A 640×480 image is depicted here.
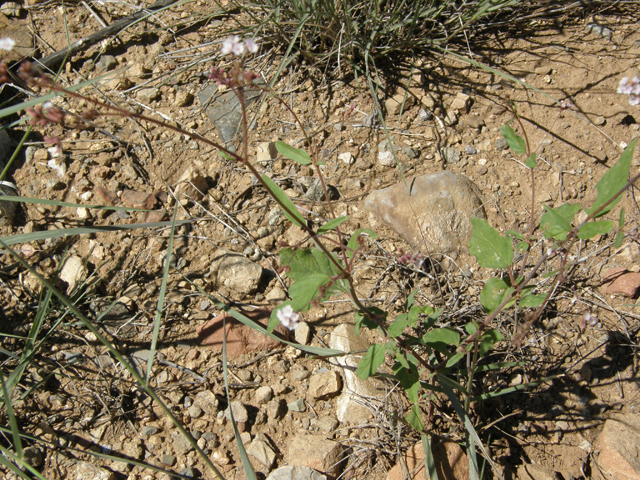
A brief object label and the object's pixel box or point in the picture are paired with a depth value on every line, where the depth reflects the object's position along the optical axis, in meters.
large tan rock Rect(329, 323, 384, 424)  0.58
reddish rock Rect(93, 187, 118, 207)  0.72
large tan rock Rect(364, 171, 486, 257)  0.66
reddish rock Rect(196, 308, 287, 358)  0.63
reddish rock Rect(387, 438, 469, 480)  0.54
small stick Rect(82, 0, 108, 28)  0.85
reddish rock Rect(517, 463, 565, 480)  0.54
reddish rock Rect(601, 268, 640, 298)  0.61
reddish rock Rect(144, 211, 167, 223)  0.70
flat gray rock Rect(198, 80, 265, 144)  0.75
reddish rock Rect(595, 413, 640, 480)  0.54
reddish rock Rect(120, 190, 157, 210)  0.71
